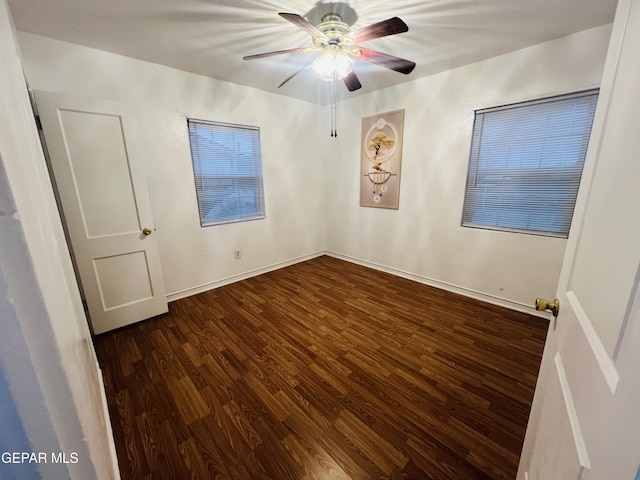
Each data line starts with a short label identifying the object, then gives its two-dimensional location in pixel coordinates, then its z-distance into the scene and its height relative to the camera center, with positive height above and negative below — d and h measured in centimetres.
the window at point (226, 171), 286 +18
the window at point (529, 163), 208 +16
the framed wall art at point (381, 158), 317 +33
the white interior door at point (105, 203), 193 -13
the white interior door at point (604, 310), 44 -29
